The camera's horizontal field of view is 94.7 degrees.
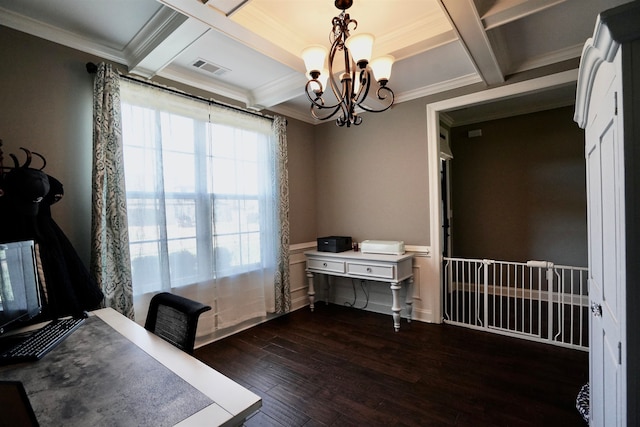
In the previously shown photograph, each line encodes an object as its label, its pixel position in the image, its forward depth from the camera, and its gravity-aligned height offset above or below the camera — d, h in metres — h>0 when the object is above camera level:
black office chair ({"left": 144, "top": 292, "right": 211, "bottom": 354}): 1.33 -0.50
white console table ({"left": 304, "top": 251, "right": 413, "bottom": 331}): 3.05 -0.63
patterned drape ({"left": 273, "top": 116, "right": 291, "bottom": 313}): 3.43 -0.13
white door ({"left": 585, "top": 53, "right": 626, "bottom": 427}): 0.84 -0.16
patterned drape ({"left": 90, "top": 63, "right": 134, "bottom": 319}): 2.06 +0.12
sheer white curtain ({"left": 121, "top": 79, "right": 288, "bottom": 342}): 2.37 +0.12
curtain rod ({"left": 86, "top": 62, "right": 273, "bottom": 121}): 2.14 +1.09
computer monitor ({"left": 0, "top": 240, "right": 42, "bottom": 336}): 1.25 -0.29
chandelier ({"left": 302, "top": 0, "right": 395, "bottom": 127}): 1.70 +0.90
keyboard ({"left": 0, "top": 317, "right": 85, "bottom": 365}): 1.13 -0.52
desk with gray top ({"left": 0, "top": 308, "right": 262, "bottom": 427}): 0.81 -0.54
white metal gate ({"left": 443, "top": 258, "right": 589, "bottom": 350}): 2.65 -1.22
